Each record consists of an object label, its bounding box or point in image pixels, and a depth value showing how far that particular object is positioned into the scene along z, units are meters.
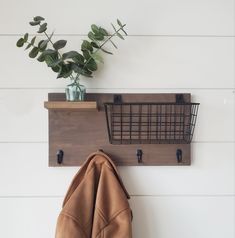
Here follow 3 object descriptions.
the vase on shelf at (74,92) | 0.86
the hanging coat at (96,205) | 0.81
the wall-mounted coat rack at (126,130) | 0.91
